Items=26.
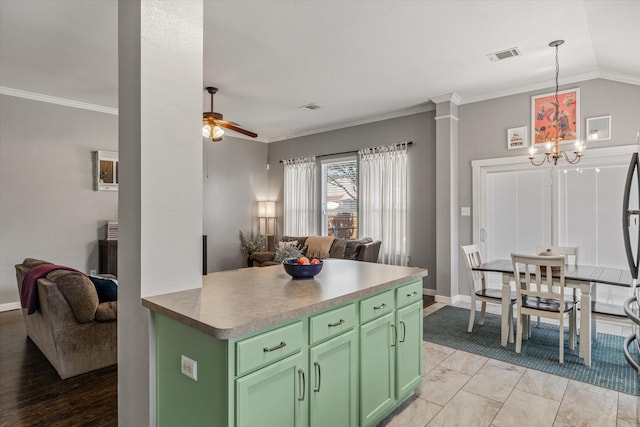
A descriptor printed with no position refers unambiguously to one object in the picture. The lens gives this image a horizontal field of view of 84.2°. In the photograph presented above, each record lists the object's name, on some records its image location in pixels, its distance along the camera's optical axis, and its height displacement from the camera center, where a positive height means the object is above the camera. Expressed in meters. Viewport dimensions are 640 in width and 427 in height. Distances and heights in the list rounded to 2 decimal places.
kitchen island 1.37 -0.63
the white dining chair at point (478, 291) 3.58 -0.86
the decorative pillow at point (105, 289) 3.12 -0.68
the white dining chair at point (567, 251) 3.87 -0.44
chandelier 3.55 +0.68
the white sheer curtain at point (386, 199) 5.81 +0.22
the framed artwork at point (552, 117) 4.29 +1.19
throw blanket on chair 2.94 -0.62
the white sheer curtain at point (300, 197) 7.08 +0.32
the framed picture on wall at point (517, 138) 4.63 +0.98
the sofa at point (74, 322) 2.78 -0.89
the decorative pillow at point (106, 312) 2.93 -0.82
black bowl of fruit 2.23 -0.35
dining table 2.99 -0.63
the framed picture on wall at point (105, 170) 5.32 +0.65
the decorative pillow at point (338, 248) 5.72 -0.59
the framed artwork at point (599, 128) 4.05 +0.97
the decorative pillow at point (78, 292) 2.78 -0.63
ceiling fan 4.23 +1.08
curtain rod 5.73 +1.12
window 6.60 +0.30
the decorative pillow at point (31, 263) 3.45 -0.50
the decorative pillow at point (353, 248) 5.52 -0.57
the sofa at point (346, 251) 5.50 -0.61
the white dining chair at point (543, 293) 3.07 -0.73
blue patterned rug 2.79 -1.30
